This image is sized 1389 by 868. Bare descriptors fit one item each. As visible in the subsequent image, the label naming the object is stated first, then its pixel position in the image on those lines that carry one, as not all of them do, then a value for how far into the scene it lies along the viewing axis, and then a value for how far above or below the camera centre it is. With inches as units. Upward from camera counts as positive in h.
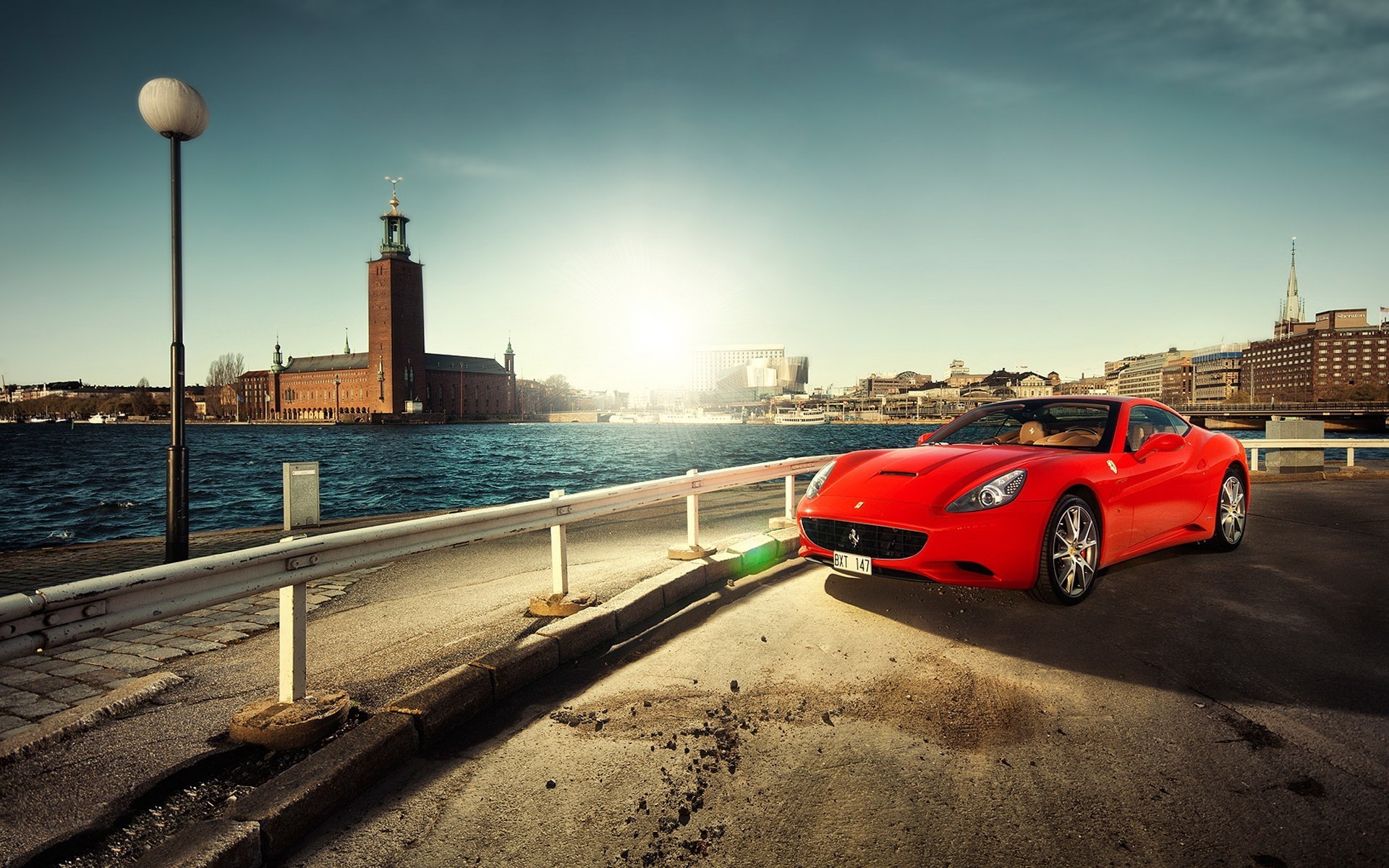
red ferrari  178.9 -25.0
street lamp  272.8 +86.8
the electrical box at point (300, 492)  402.6 -47.8
